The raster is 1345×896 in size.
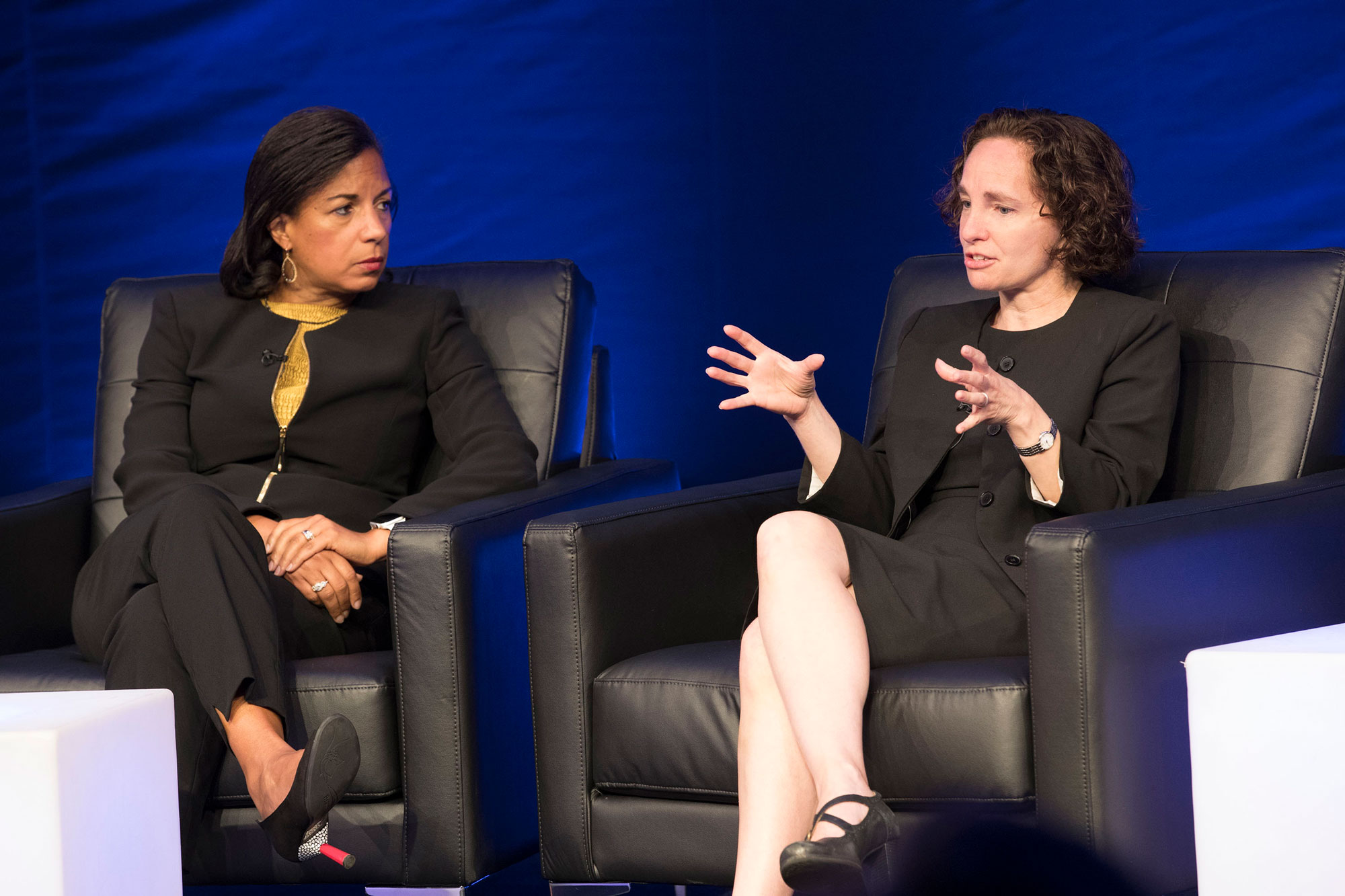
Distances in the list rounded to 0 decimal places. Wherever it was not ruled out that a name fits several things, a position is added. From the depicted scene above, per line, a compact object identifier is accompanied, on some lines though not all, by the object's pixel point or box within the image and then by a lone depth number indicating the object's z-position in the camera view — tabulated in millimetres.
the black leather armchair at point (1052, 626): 12160
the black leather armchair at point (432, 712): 12537
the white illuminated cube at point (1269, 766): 11773
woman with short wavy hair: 12197
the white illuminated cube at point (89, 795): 11851
